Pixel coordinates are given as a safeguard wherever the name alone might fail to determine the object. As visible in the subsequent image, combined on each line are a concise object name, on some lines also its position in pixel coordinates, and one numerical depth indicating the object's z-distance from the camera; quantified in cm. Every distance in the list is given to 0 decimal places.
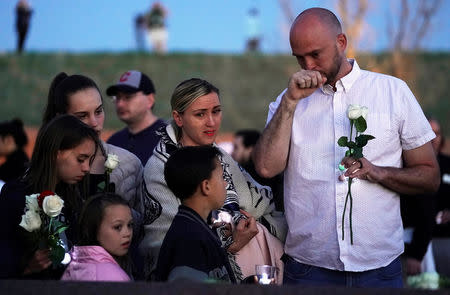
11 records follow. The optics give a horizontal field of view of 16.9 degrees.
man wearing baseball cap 1322
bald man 832
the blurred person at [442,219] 1500
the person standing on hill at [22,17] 5375
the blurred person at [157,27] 5837
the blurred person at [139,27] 6357
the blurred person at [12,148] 1466
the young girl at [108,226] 886
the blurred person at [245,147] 1499
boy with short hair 739
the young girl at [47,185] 808
